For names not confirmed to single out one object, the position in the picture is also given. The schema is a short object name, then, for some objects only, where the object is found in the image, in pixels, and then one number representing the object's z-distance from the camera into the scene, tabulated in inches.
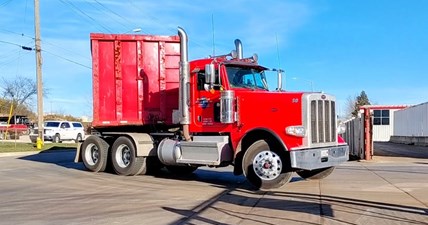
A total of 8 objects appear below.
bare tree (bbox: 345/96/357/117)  3907.0
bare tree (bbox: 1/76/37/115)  3292.3
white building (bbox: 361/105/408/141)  2018.9
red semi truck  423.5
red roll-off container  557.6
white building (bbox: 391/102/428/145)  1382.9
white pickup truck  1498.5
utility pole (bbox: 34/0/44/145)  1162.0
